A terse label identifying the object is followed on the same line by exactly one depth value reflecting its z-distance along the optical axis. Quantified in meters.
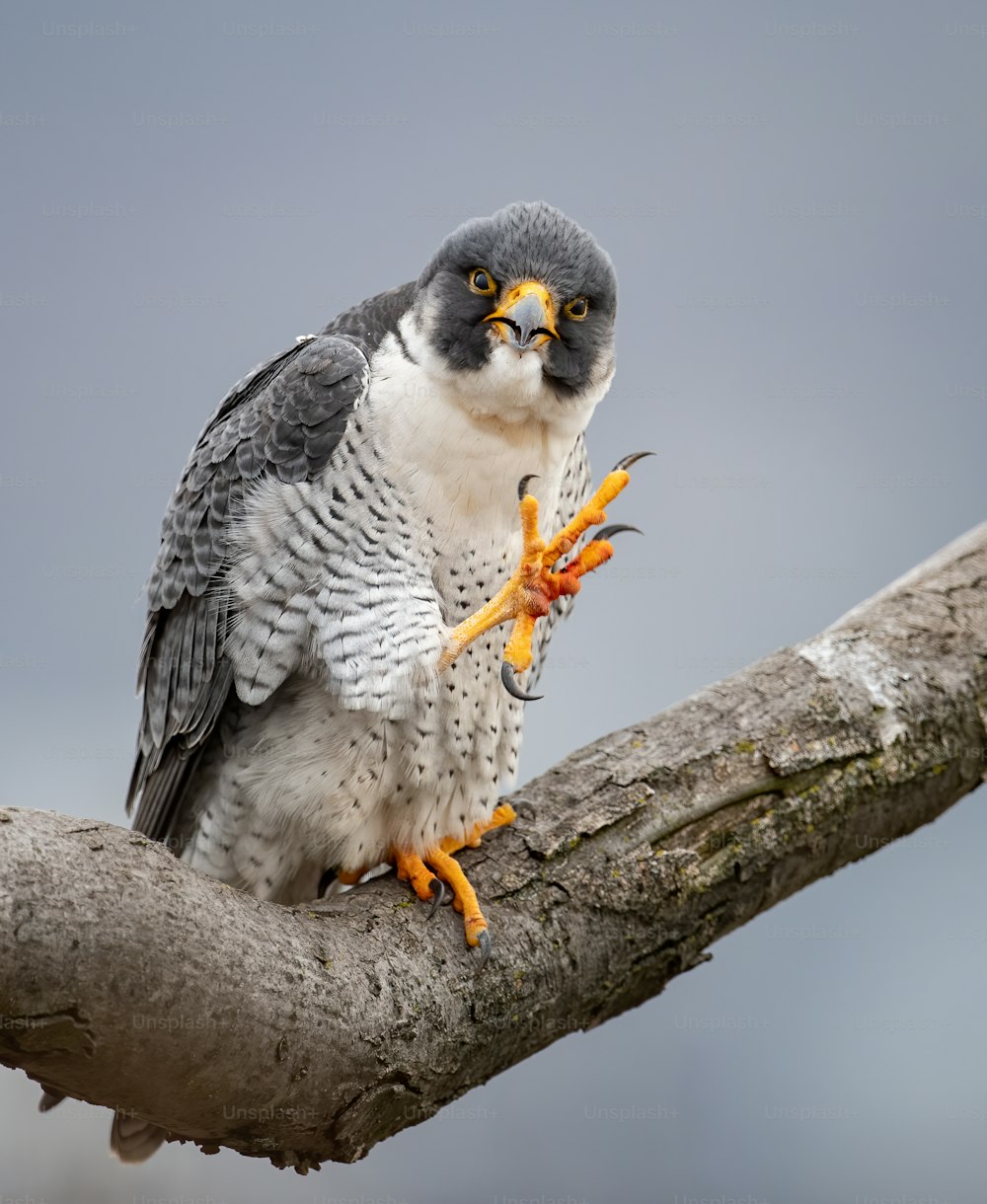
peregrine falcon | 5.93
